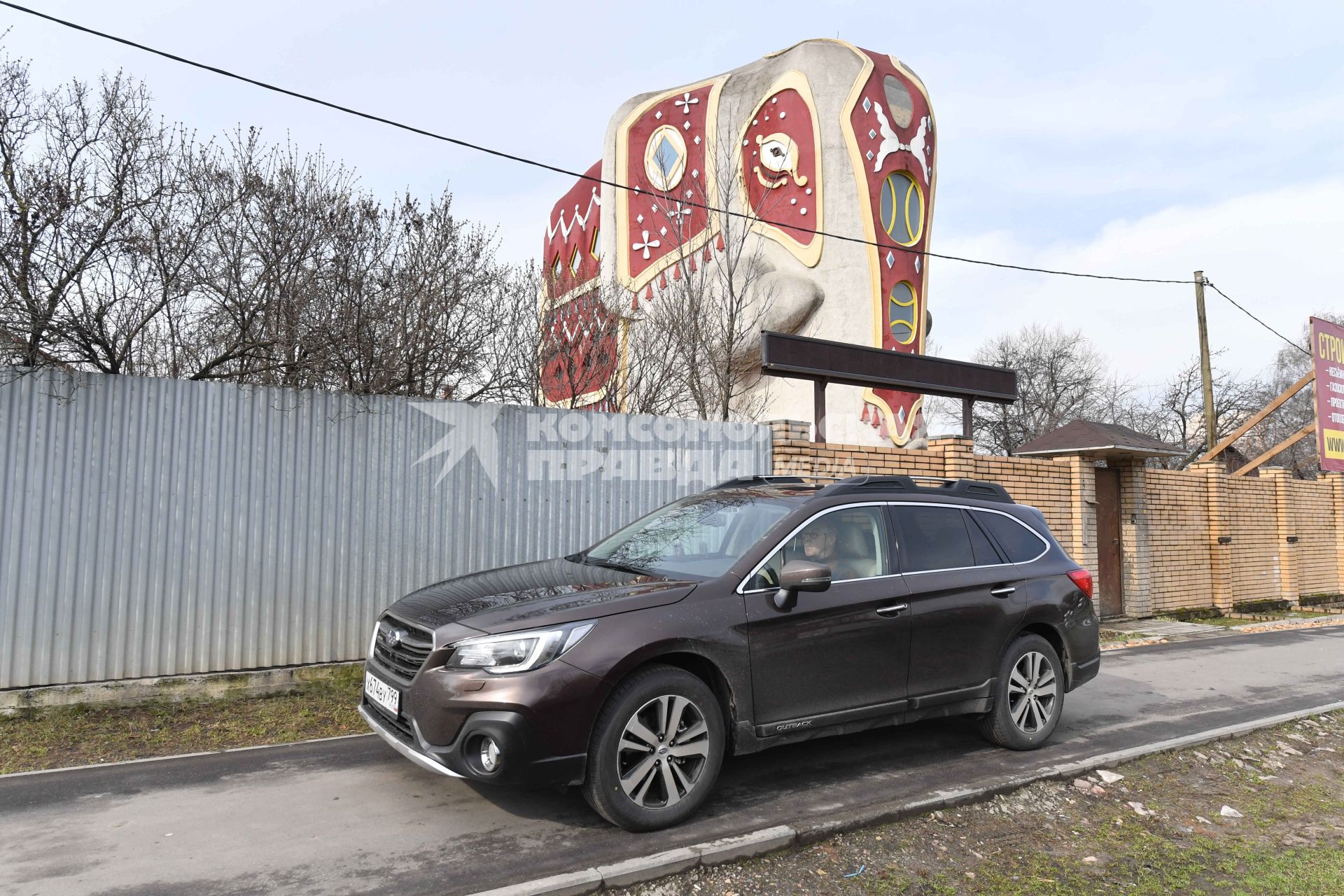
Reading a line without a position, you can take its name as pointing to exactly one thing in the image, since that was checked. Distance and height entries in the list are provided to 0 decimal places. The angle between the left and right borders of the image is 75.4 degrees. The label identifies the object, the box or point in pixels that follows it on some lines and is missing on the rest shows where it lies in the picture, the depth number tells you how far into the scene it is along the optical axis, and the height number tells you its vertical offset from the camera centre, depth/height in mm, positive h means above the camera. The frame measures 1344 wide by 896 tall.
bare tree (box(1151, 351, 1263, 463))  39344 +4508
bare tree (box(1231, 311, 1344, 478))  40938 +3725
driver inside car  4945 -245
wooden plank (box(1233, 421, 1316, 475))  18125 +1167
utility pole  21062 +3782
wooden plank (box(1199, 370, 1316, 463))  18234 +1916
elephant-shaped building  24891 +8909
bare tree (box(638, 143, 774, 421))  14320 +3006
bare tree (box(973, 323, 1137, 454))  43219 +5491
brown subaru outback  3971 -716
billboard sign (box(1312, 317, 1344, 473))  19062 +2580
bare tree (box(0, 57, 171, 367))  6445 +2165
